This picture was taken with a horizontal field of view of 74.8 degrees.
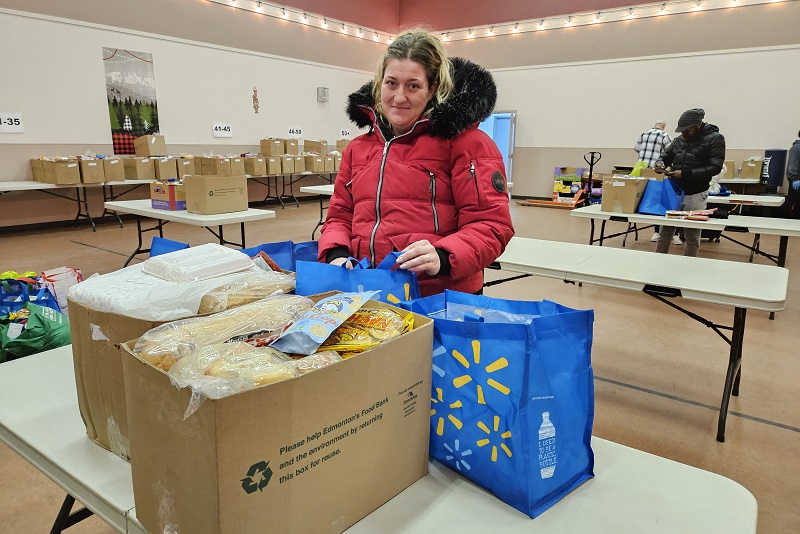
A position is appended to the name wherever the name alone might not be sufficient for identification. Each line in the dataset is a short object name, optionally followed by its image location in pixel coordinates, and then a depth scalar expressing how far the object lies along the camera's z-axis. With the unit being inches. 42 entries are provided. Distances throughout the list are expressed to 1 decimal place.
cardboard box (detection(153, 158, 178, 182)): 283.1
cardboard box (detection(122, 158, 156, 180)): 278.7
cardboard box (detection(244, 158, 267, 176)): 322.7
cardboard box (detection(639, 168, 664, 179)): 194.9
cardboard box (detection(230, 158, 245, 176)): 276.1
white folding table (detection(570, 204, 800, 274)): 152.4
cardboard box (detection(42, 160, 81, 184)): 247.3
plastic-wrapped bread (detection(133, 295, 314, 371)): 27.1
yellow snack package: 28.7
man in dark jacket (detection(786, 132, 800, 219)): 300.7
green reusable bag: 81.9
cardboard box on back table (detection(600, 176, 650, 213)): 178.5
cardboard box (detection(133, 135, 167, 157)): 295.0
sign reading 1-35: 255.9
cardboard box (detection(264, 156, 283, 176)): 333.0
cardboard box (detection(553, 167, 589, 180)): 418.6
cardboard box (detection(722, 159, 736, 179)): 339.5
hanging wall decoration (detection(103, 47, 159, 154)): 292.7
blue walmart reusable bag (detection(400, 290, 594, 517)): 29.9
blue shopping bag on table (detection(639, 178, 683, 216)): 175.6
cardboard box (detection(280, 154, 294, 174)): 342.3
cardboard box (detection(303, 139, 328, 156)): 377.1
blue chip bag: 28.1
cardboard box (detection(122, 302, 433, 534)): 23.1
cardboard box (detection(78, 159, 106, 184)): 256.0
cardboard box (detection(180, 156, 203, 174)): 265.3
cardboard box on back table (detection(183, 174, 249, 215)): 163.6
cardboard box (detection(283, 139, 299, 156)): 356.8
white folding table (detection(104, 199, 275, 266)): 158.9
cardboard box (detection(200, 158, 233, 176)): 260.5
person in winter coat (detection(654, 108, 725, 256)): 189.9
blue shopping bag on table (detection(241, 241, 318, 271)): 55.7
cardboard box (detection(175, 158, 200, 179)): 287.9
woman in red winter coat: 53.6
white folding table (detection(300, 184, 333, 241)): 245.8
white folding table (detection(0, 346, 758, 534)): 30.6
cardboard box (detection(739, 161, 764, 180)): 326.3
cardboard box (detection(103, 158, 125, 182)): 264.2
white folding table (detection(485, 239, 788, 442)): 84.8
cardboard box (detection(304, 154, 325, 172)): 362.6
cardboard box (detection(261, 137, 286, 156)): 346.9
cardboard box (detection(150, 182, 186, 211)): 172.7
